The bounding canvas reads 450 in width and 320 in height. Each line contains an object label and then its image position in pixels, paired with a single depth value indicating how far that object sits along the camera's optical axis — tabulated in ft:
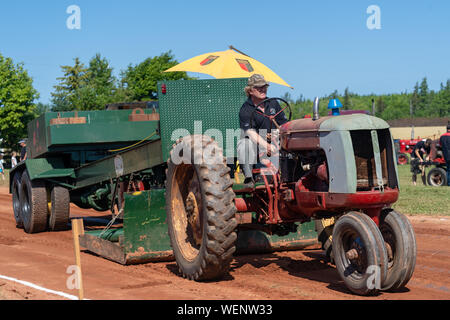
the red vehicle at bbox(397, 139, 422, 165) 128.85
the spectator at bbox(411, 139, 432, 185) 71.26
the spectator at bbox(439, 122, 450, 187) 60.91
